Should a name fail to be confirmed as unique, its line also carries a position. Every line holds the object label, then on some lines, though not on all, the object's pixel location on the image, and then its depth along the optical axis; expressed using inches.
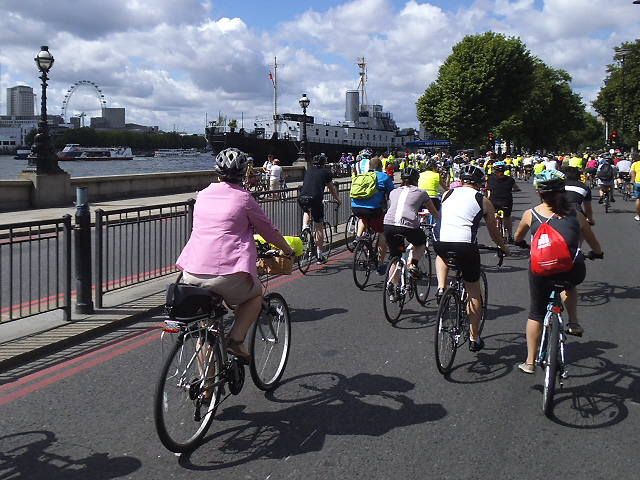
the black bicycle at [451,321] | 221.1
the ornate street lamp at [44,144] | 806.5
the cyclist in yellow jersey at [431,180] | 466.9
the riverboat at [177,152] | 5485.2
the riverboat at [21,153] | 3548.2
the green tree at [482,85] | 2290.8
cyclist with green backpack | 383.6
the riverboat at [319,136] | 2640.3
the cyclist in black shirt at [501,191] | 513.0
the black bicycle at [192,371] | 158.6
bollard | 285.0
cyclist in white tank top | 235.0
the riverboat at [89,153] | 3941.9
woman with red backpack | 194.5
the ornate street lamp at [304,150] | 1476.1
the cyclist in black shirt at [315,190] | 422.6
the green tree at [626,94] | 2201.0
